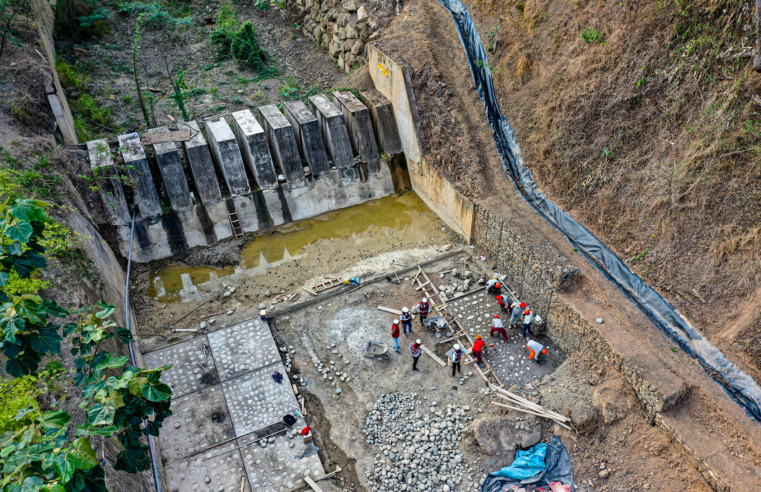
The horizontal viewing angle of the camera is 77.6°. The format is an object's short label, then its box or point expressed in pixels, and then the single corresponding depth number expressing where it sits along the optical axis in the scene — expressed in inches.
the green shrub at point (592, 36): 577.3
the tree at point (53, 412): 226.2
